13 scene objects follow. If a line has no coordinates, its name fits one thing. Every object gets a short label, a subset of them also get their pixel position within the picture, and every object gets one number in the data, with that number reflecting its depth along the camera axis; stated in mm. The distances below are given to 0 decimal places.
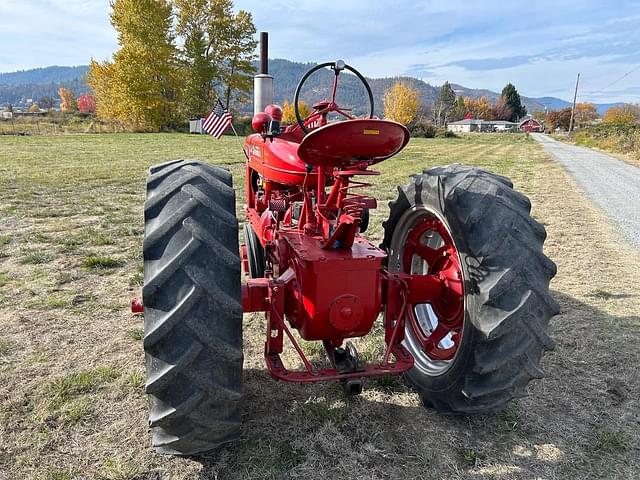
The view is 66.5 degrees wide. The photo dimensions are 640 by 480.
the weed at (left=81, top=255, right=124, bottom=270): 5344
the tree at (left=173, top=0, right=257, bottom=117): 42344
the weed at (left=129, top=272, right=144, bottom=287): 4883
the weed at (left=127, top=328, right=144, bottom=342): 3770
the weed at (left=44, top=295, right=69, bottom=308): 4281
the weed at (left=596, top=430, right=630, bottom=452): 2664
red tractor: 2121
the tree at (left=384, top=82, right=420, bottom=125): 51594
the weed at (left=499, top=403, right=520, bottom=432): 2832
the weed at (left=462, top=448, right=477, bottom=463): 2549
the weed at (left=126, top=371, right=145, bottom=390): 3138
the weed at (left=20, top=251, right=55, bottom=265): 5420
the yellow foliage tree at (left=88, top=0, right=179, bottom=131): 38969
